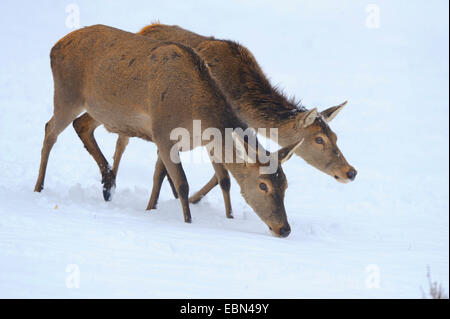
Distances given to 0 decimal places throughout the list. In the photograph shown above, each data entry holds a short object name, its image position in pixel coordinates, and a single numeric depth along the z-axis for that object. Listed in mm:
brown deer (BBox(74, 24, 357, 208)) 18328
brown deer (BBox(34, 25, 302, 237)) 15742
